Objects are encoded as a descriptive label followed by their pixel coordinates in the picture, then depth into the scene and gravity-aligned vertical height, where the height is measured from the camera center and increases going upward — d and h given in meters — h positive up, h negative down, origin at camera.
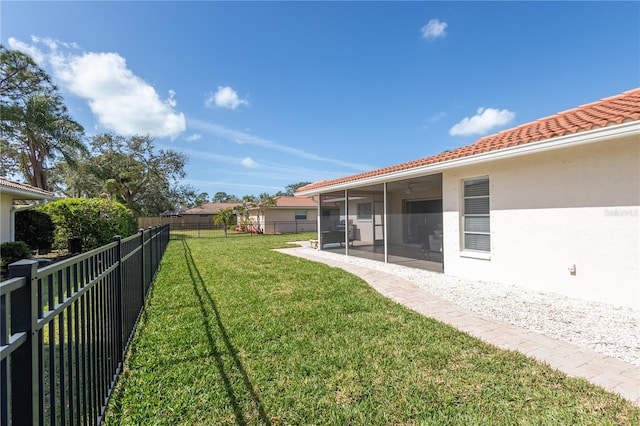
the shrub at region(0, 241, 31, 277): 8.80 -1.04
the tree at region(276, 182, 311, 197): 91.36 +8.41
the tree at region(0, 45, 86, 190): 14.77 +5.54
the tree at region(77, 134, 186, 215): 29.58 +5.01
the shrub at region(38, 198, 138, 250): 12.29 -0.14
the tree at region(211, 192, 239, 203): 89.00 +5.77
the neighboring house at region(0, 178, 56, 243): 9.52 +0.58
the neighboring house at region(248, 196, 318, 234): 28.36 -0.14
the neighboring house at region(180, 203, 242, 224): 40.28 +0.45
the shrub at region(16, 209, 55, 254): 12.57 -0.47
